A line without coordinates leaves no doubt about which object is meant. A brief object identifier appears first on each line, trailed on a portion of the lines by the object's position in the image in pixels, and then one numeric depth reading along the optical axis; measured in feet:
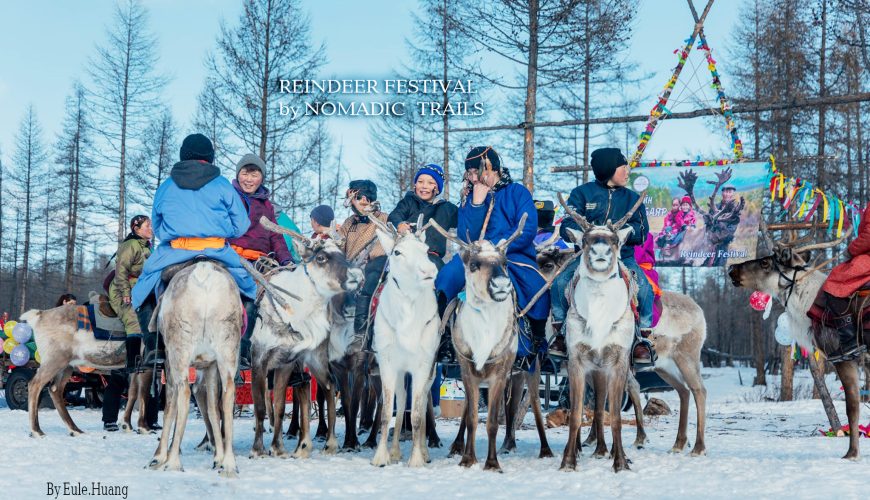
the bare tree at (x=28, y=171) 123.85
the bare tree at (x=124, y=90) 93.30
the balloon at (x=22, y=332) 45.80
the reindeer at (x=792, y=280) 26.69
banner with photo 44.86
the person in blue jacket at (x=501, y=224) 25.27
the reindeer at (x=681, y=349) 28.12
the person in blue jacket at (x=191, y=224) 21.97
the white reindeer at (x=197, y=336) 20.33
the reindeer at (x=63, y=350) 35.53
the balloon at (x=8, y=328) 48.81
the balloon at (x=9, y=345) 48.75
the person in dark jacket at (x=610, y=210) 24.82
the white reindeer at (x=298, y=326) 24.93
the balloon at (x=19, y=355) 48.21
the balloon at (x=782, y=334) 38.73
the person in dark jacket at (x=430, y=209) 27.63
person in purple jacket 28.78
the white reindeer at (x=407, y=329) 22.88
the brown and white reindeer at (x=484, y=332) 22.15
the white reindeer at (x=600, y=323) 22.18
